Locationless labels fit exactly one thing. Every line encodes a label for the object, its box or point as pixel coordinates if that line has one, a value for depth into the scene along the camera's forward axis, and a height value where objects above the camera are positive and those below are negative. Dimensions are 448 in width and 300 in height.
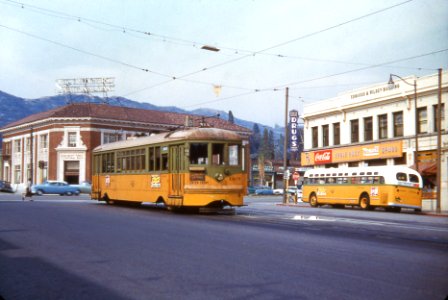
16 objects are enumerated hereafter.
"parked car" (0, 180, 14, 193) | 56.66 -1.26
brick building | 63.88 +5.36
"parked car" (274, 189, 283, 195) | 72.06 -2.22
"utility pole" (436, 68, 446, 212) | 26.43 +0.64
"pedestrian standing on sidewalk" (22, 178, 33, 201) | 35.70 -1.13
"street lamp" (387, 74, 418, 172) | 31.67 +3.17
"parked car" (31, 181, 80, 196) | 48.10 -1.18
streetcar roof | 19.58 +1.58
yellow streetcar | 19.08 +0.28
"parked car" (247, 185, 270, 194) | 67.84 -1.72
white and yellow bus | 28.73 -0.65
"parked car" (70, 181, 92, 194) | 54.22 -1.29
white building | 33.16 +3.54
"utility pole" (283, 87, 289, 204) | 37.03 +1.02
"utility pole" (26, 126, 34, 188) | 67.15 +1.89
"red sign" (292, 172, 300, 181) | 38.62 +0.01
